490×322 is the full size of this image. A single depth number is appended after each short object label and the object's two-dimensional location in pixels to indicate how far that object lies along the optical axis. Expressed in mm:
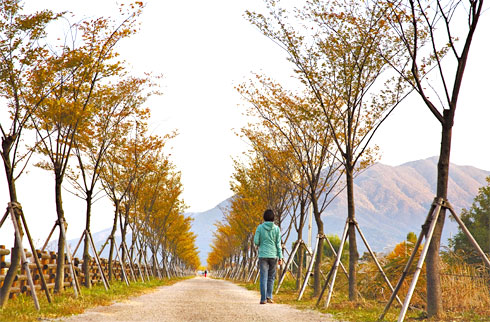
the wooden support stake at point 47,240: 13910
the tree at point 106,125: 16688
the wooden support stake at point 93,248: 15631
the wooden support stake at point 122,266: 20691
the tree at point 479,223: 37781
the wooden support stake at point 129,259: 23444
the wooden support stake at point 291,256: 17656
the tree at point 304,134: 16109
